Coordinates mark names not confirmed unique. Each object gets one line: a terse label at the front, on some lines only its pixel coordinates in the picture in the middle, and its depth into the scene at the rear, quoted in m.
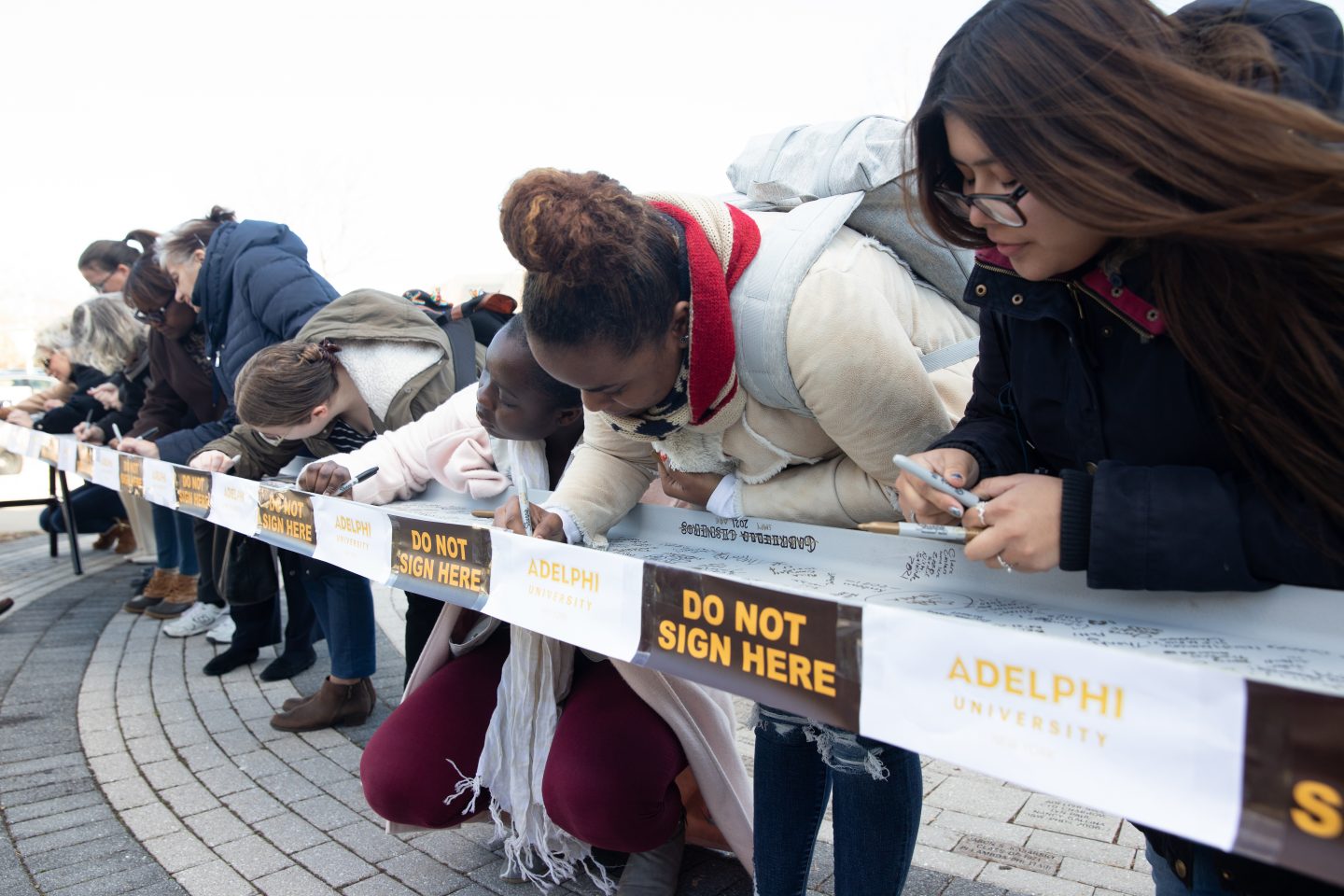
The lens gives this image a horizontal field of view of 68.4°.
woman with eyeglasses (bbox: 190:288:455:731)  3.52
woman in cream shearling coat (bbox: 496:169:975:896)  1.76
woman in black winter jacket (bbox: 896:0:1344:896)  1.13
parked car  14.64
